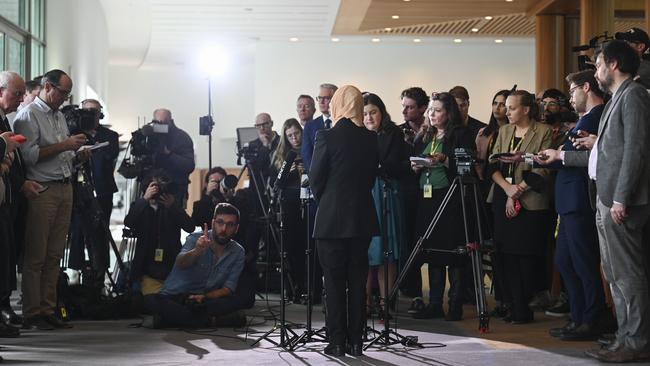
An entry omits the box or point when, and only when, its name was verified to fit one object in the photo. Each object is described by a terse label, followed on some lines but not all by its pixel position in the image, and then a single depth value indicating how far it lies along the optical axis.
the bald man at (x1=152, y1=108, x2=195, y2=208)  8.45
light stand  9.16
